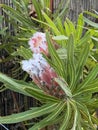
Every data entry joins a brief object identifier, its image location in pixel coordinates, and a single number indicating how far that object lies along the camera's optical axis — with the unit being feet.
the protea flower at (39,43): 3.98
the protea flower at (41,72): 3.80
